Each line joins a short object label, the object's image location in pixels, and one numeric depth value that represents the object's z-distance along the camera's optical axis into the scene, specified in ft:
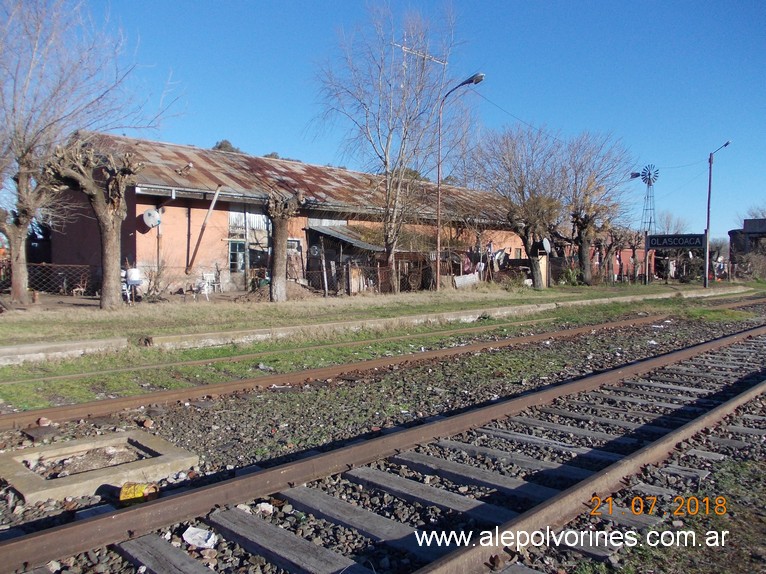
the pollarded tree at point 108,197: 52.95
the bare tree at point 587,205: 115.65
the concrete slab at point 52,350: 33.53
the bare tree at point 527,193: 107.34
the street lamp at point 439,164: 79.56
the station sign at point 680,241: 130.21
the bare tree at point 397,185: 85.51
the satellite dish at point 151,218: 74.84
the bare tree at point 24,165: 56.75
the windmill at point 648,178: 151.52
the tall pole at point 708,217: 122.83
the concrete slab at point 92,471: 15.05
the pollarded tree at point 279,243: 65.21
